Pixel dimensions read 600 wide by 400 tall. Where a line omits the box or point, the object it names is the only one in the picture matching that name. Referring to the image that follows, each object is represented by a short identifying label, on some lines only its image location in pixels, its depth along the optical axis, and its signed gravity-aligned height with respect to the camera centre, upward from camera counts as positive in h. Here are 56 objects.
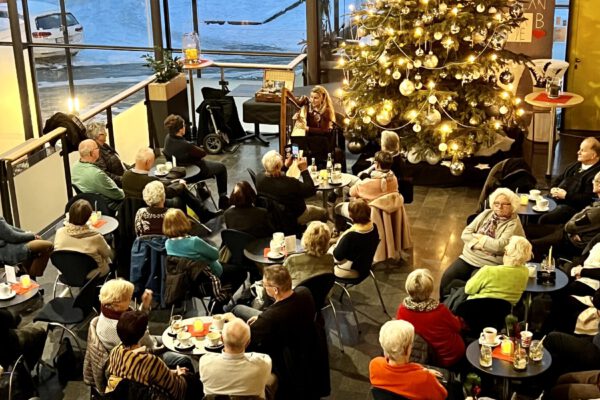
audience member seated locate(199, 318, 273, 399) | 4.78 -2.35
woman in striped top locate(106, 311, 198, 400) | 4.81 -2.32
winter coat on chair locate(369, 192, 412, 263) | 7.76 -2.61
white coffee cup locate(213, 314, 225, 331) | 5.55 -2.42
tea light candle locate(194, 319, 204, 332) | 5.56 -2.44
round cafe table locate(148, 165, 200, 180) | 9.05 -2.38
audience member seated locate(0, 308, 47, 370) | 5.73 -2.64
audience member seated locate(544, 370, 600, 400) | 4.91 -2.59
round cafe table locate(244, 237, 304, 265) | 6.69 -2.43
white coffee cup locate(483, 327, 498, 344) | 5.28 -2.42
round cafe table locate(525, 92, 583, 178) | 10.08 -1.95
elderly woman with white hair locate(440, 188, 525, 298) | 6.73 -2.35
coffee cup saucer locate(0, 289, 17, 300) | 6.24 -2.48
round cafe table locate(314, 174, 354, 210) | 8.41 -2.37
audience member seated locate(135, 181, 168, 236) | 7.02 -2.17
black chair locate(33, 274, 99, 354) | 6.25 -2.68
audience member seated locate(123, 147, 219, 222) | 8.28 -2.38
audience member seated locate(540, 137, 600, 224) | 7.84 -2.32
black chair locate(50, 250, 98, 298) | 6.64 -2.45
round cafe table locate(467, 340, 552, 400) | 5.08 -2.54
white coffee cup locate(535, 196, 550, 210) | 7.75 -2.39
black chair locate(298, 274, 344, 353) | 6.00 -2.41
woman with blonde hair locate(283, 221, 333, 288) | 6.20 -2.27
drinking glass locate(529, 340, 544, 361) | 5.19 -2.48
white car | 18.45 -1.77
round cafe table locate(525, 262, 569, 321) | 6.05 -2.46
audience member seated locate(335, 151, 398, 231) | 7.79 -2.18
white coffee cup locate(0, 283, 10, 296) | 6.27 -2.45
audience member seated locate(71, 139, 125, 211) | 8.29 -2.19
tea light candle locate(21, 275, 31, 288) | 6.38 -2.43
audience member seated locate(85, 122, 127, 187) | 8.79 -2.14
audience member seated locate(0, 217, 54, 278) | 7.20 -2.51
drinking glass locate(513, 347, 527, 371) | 5.11 -2.49
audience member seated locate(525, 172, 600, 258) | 7.19 -2.59
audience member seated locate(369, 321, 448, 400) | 4.69 -2.35
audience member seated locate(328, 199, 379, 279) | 6.69 -2.37
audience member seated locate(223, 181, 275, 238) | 7.13 -2.24
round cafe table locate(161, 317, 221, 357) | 5.38 -2.50
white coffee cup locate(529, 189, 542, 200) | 7.88 -2.34
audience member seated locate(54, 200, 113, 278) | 6.86 -2.30
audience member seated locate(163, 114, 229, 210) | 9.23 -2.17
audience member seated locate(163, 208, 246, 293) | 6.49 -2.22
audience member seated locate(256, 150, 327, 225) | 7.69 -2.18
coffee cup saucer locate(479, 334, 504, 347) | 5.27 -2.46
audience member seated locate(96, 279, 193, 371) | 5.30 -2.23
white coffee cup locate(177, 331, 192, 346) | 5.46 -2.47
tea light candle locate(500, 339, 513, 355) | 5.25 -2.48
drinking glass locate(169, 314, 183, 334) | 5.59 -2.45
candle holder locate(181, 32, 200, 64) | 11.79 -1.44
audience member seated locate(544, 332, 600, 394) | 5.32 -2.57
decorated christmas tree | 9.22 -1.47
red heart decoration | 11.41 -1.27
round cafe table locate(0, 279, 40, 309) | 6.19 -2.51
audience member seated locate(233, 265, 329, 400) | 5.32 -2.41
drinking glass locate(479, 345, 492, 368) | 5.16 -2.49
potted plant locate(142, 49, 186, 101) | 11.56 -1.80
